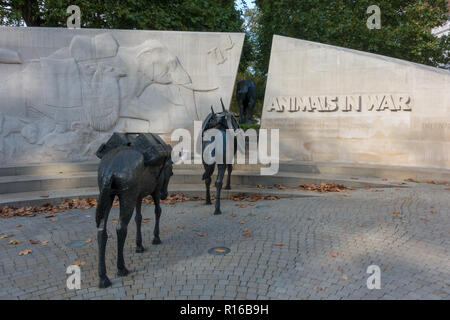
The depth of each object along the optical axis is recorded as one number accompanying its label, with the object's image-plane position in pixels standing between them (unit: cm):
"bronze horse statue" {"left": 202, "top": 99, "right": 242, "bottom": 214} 647
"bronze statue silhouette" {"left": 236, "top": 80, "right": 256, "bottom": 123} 1285
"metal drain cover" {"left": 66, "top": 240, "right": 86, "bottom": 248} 466
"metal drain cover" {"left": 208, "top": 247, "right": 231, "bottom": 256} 430
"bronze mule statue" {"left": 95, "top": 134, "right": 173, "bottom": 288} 348
